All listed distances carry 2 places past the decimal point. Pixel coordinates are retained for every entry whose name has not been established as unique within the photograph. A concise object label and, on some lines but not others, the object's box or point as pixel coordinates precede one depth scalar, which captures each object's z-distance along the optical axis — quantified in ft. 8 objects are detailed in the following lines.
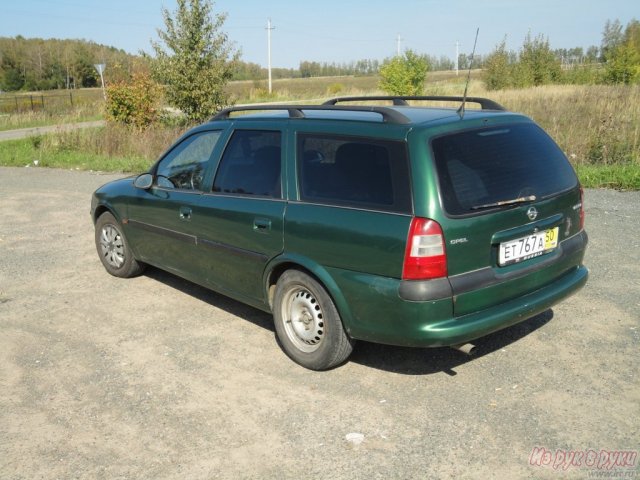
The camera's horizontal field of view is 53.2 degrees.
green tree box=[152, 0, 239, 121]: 68.33
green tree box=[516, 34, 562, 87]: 126.62
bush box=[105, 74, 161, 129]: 67.10
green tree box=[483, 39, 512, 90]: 124.26
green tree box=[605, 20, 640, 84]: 112.88
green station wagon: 12.33
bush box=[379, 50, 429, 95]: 114.62
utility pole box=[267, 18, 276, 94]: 213.38
